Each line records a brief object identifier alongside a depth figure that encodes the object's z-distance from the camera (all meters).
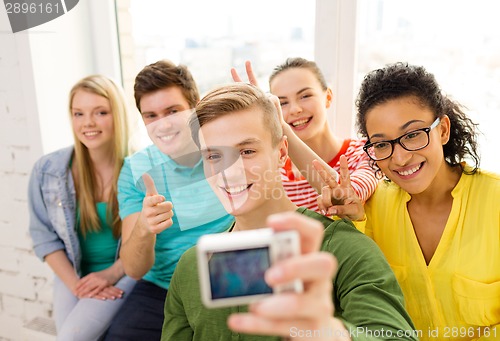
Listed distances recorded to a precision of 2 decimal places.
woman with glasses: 0.96
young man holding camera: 0.75
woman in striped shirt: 1.22
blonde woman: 1.47
